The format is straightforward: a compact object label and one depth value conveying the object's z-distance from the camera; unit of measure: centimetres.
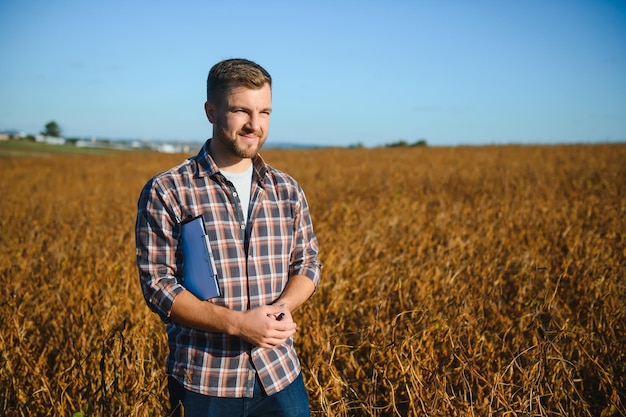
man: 133
